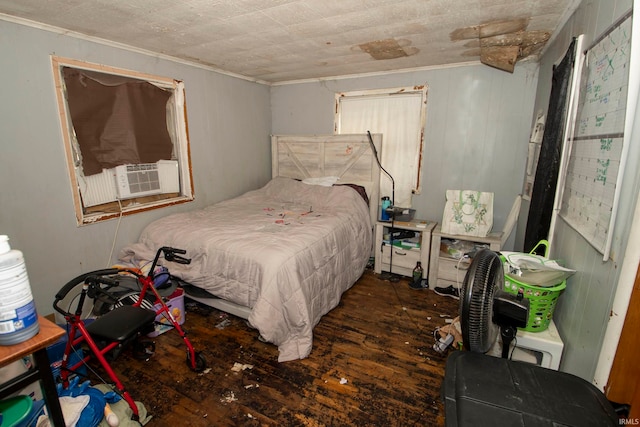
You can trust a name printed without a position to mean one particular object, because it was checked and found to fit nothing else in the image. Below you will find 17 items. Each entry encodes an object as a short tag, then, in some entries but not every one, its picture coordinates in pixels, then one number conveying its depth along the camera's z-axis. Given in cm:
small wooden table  81
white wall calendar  113
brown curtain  240
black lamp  337
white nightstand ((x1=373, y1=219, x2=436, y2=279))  322
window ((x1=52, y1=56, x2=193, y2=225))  238
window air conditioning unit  275
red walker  152
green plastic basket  149
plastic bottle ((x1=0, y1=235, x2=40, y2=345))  78
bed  212
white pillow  381
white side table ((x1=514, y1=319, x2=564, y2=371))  149
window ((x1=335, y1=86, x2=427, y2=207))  356
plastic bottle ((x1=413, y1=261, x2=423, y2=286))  317
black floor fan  110
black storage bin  88
